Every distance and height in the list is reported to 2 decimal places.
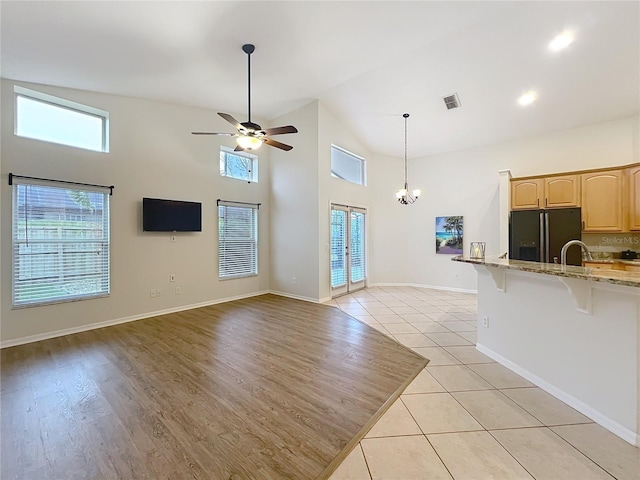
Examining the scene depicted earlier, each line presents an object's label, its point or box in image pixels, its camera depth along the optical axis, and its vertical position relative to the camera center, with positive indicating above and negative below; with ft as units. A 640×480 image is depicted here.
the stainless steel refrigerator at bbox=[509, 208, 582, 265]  14.64 +0.40
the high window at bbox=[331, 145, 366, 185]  20.04 +6.26
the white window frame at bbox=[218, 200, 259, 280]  18.01 -0.18
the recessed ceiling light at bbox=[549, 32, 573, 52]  10.60 +8.37
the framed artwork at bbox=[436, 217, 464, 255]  20.80 +0.46
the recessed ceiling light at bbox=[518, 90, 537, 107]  14.17 +7.97
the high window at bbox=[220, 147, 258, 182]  18.26 +5.66
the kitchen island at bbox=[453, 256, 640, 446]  5.61 -2.53
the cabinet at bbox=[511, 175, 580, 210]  15.19 +2.97
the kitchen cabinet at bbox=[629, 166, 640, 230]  13.38 +2.19
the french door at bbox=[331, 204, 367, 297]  19.38 -0.68
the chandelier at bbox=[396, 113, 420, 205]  17.15 +3.47
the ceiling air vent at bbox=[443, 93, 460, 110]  14.94 +8.26
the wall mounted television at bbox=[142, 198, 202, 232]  14.46 +1.55
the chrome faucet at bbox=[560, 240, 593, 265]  6.77 -0.40
